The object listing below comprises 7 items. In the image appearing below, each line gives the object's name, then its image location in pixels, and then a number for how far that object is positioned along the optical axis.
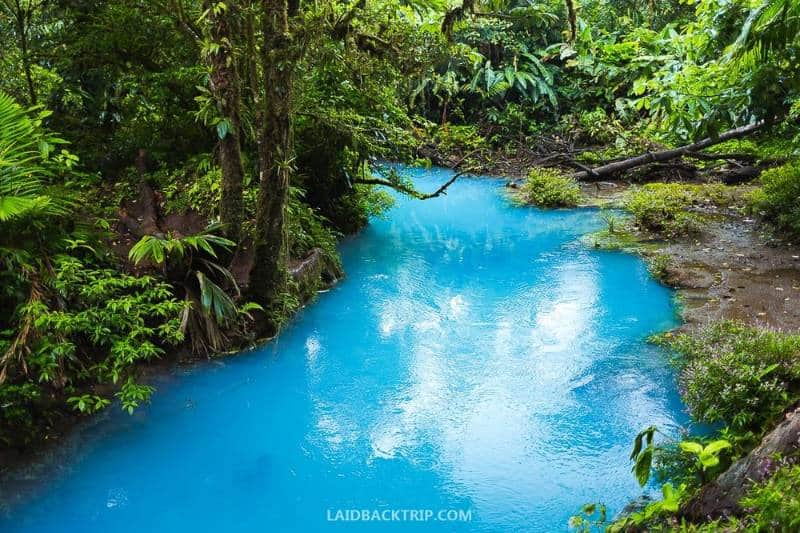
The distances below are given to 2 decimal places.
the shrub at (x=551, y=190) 10.55
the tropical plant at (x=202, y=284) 5.30
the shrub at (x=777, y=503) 2.03
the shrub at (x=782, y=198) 7.61
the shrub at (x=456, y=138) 13.49
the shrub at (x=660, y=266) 7.08
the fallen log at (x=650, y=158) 10.34
